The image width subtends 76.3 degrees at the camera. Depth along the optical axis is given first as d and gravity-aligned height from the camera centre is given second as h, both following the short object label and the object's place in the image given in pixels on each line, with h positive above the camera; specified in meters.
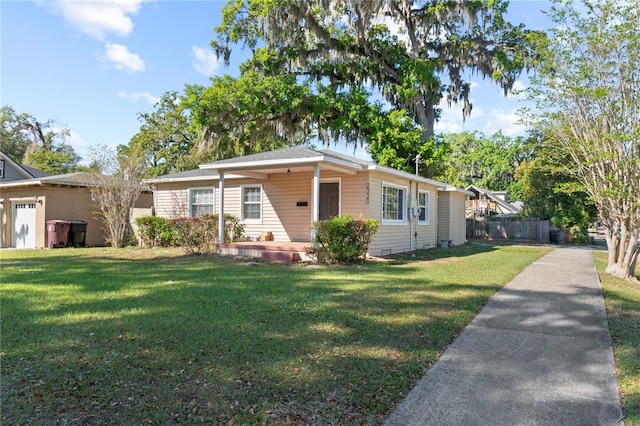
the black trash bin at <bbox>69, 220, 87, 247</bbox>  16.05 -0.50
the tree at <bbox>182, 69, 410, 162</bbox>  17.52 +4.93
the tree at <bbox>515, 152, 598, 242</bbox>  24.72 +1.20
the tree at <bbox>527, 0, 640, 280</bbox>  9.20 +2.93
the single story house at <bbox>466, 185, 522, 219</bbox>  34.25 +1.66
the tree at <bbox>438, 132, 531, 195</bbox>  49.81 +7.64
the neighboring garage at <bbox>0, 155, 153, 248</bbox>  16.20 +0.50
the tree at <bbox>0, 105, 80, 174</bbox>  35.84 +7.57
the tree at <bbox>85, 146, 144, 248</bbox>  14.78 +1.33
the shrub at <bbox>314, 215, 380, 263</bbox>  10.33 -0.36
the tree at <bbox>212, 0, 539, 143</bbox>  17.66 +8.11
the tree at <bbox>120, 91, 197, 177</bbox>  28.94 +6.07
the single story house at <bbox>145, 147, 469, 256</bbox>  12.29 +0.95
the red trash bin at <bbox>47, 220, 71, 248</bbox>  15.56 -0.48
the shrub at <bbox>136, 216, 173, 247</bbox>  14.32 -0.35
